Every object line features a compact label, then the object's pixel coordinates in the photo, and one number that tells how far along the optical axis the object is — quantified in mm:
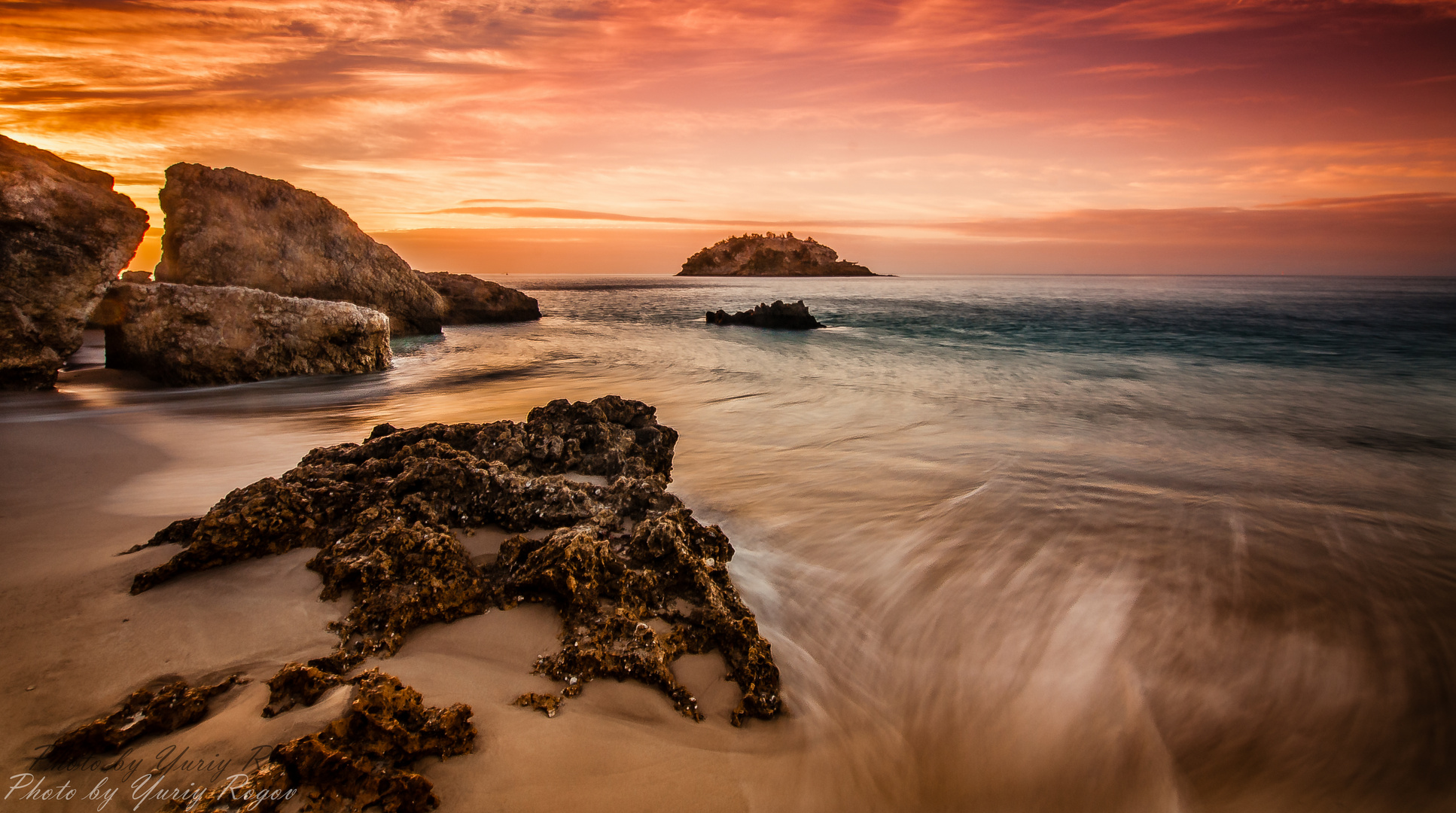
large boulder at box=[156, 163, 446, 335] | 13531
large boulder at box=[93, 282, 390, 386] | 8844
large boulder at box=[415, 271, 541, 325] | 24281
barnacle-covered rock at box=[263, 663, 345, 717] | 2010
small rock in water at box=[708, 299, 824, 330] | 24672
